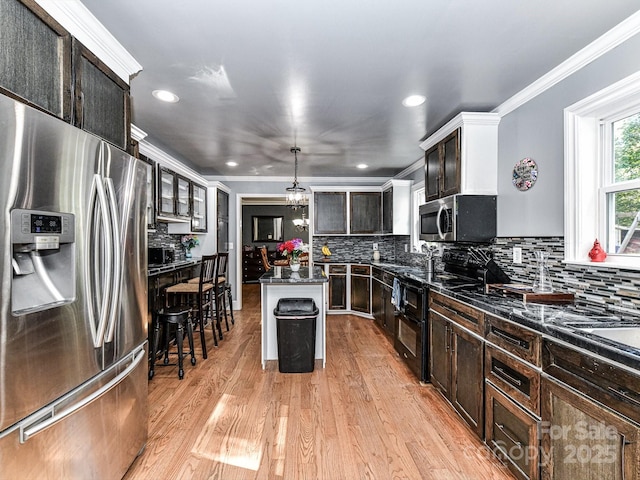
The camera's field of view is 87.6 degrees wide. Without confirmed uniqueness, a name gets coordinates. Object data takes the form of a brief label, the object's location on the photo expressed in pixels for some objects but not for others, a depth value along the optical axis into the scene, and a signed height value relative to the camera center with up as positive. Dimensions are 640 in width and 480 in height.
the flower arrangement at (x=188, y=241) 5.06 -0.07
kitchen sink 1.48 -0.44
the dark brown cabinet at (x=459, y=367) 2.08 -0.92
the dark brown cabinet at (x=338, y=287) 5.64 -0.86
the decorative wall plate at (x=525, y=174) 2.54 +0.49
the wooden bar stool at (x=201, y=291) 3.54 -0.59
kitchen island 3.38 -0.69
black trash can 3.17 -0.97
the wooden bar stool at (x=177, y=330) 3.10 -0.92
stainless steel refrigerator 1.10 -0.25
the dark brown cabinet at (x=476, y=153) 2.93 +0.75
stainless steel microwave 2.94 +0.17
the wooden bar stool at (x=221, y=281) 4.06 -0.58
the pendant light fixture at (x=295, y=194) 4.37 +0.56
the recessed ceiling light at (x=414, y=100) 2.73 +1.14
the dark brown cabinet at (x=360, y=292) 5.38 -0.91
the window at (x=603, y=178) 1.94 +0.37
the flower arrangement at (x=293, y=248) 3.67 -0.13
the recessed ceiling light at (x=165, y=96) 2.61 +1.13
